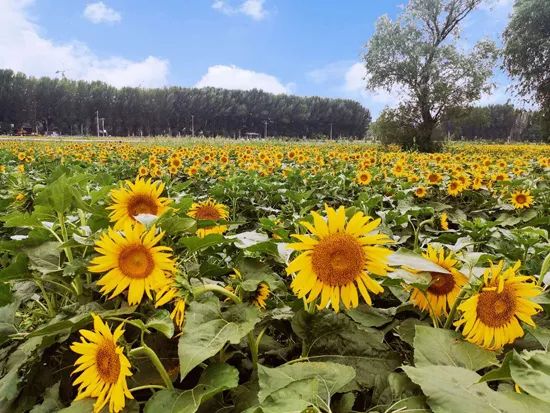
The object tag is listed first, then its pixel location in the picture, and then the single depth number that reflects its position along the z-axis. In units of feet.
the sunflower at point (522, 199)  12.14
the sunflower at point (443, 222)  9.80
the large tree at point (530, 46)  63.62
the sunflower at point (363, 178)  14.94
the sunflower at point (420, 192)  13.71
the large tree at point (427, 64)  74.69
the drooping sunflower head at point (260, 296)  3.74
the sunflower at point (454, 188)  13.91
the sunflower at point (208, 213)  5.12
